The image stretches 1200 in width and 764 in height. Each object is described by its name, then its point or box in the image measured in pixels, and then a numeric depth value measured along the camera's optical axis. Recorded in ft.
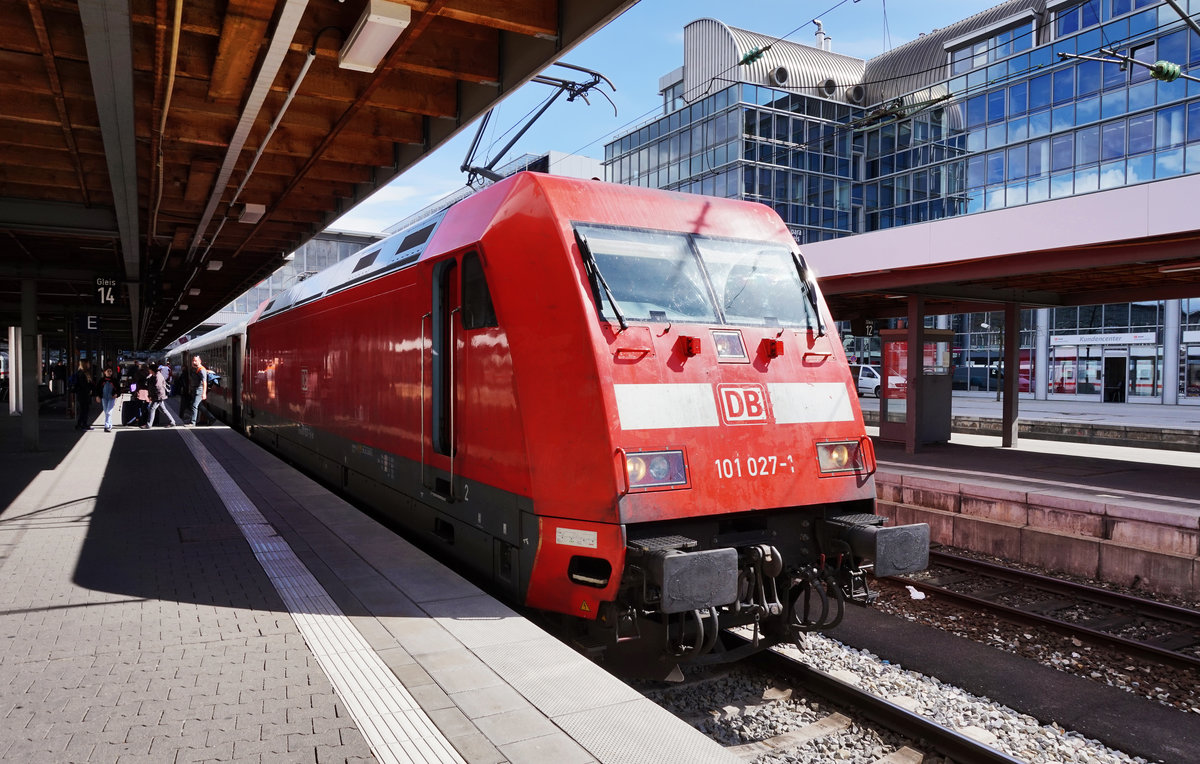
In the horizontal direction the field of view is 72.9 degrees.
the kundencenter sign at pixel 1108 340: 114.83
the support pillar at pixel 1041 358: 126.21
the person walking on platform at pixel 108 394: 64.23
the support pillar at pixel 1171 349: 109.40
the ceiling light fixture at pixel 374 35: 18.80
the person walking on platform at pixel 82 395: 67.87
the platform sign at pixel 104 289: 53.67
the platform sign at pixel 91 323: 64.34
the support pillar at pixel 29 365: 48.29
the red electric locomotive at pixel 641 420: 15.96
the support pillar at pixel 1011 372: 53.21
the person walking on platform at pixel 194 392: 75.72
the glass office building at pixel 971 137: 102.58
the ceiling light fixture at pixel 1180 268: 37.88
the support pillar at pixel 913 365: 49.88
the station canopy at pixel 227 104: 19.83
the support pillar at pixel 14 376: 82.32
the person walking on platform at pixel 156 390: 71.56
